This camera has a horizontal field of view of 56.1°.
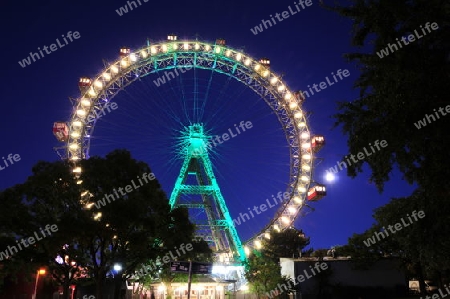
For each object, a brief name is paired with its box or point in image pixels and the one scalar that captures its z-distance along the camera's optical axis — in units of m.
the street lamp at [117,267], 23.66
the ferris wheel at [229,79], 41.53
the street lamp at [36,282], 32.88
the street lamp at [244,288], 40.97
